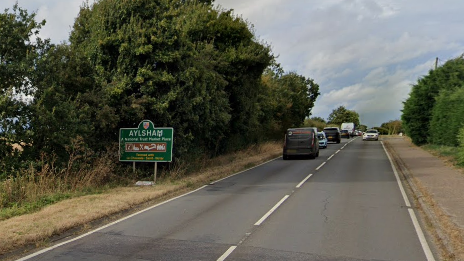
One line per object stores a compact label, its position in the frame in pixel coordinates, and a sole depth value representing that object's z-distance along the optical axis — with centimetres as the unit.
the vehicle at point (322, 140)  3775
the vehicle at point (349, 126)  7157
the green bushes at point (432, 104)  2905
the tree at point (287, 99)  3816
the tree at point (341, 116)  10306
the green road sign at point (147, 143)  1558
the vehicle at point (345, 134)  6271
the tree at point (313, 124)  6525
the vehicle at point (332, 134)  4722
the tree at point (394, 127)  8501
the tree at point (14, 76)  1197
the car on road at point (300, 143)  2605
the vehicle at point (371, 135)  5423
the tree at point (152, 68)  1594
